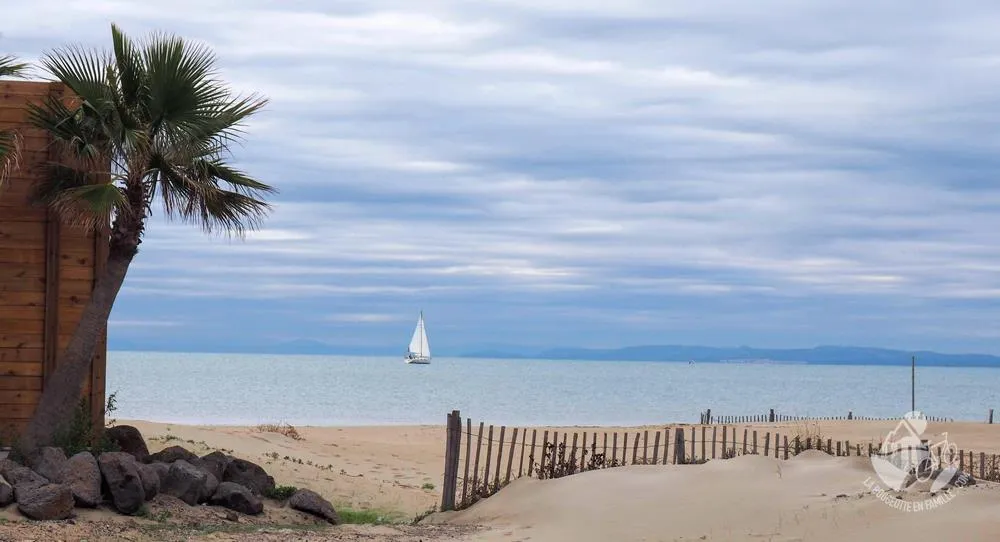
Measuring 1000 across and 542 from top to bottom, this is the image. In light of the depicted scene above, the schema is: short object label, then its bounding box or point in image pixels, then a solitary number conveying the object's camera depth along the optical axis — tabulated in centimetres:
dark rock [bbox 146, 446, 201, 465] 1518
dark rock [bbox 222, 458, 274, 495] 1514
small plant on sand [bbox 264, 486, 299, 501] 1527
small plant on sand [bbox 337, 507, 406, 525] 1533
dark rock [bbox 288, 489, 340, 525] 1485
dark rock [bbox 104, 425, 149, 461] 1530
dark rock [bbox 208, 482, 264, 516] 1417
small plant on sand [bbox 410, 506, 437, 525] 1507
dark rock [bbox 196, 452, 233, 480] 1493
